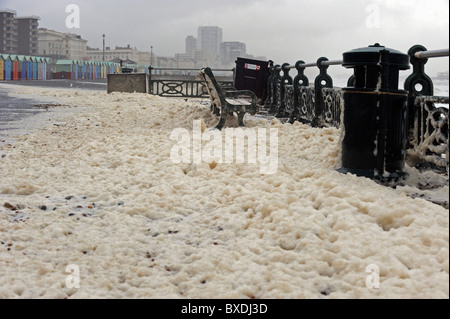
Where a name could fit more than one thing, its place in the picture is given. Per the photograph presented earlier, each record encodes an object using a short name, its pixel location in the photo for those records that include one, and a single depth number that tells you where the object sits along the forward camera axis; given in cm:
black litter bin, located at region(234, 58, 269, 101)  1675
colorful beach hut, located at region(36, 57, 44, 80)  7356
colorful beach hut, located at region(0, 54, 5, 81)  5756
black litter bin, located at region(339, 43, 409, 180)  523
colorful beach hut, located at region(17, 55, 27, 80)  6512
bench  969
